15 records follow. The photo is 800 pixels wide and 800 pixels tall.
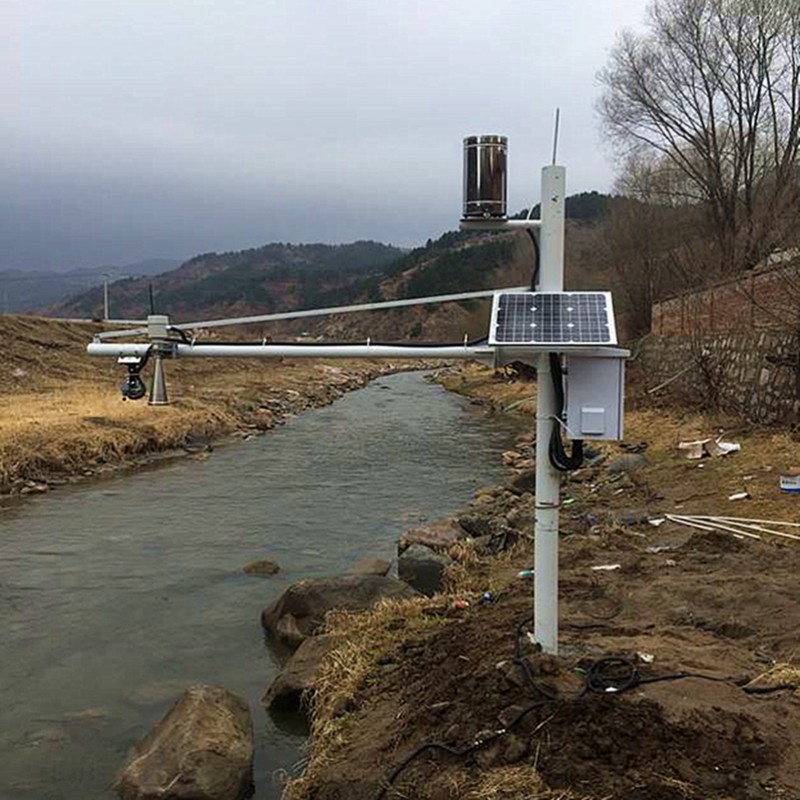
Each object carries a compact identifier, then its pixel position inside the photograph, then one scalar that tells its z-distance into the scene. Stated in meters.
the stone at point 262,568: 9.77
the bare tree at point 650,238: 27.44
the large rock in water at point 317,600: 7.49
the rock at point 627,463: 13.53
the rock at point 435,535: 9.88
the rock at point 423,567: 8.79
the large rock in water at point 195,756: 5.00
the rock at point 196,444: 19.28
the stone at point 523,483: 13.67
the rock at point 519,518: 10.96
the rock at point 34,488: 14.28
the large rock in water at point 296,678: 6.18
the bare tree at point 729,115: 24.12
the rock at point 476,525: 10.54
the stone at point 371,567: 9.38
